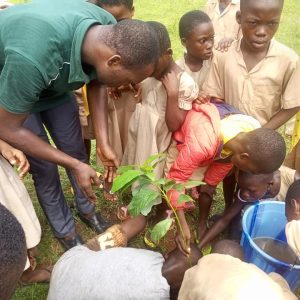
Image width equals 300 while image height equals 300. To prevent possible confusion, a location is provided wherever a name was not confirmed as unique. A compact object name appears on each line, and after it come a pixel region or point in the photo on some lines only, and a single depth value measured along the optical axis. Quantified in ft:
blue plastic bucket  5.95
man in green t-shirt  4.99
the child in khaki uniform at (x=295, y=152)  8.14
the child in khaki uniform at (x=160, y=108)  6.72
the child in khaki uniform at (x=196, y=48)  7.59
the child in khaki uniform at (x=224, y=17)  9.86
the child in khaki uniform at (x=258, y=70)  7.02
